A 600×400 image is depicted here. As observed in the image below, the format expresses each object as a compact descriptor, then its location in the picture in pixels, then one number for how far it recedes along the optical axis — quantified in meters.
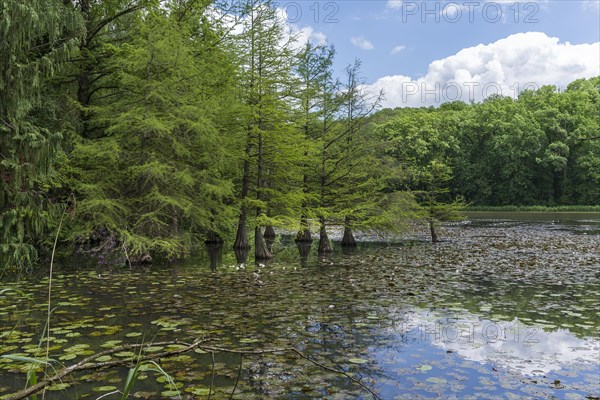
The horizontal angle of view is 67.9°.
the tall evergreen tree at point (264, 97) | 15.27
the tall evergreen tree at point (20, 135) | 8.42
